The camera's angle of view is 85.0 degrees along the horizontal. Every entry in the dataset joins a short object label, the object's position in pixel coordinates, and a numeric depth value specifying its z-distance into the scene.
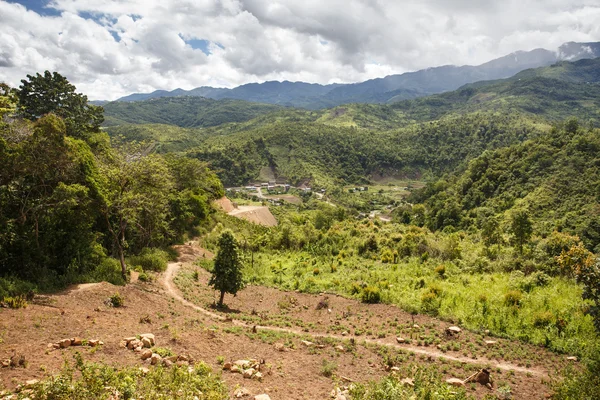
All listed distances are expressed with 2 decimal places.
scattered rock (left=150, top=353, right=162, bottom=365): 9.51
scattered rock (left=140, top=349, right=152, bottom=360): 9.73
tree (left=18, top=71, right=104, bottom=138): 33.53
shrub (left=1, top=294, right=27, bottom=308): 11.70
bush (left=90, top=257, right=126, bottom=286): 17.88
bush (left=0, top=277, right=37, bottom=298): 12.56
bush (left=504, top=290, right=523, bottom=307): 17.94
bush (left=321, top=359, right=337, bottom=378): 11.23
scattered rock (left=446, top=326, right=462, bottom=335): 15.55
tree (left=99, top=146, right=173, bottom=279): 18.12
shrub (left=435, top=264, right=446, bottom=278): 25.52
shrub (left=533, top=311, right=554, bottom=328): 15.38
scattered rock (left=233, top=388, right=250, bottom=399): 8.66
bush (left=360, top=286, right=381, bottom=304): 20.97
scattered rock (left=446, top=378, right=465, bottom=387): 11.16
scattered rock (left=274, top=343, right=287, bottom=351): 12.98
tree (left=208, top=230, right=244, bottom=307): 19.23
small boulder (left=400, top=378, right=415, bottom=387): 10.41
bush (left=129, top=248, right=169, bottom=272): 24.02
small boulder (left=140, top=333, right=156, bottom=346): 10.88
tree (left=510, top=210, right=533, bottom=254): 28.58
